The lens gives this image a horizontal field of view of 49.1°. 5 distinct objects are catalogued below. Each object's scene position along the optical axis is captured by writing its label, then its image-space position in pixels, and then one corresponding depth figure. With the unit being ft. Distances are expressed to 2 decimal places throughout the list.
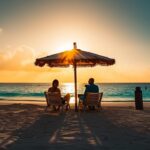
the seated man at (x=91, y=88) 22.57
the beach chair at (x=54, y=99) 21.95
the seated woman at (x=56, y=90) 22.73
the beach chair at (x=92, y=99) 21.58
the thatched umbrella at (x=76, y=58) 20.92
